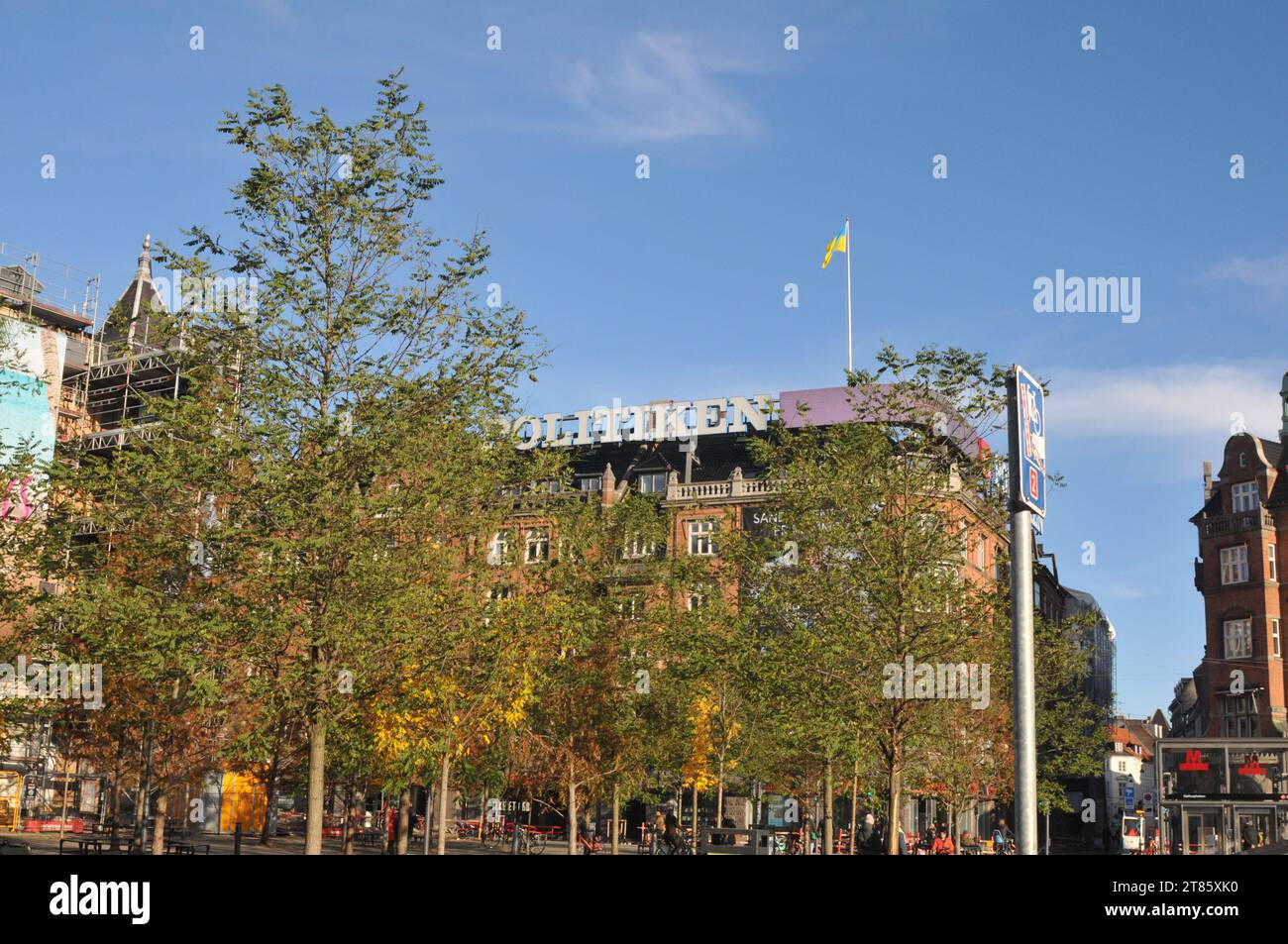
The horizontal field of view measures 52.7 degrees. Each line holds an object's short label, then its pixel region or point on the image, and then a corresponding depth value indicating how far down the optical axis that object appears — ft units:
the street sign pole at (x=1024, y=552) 35.55
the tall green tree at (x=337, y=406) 65.21
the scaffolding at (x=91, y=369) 204.64
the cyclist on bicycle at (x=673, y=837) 108.68
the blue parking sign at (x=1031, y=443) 37.86
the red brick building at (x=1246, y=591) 245.45
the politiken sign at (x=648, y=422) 270.87
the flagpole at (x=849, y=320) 262.06
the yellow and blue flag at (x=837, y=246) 245.04
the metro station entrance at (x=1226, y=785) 173.99
